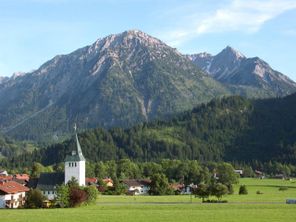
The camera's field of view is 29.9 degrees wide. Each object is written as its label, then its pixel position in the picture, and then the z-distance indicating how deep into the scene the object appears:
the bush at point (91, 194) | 105.05
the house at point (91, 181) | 179.68
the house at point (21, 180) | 179.69
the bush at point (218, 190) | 115.50
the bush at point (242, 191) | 150.09
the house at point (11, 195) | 111.74
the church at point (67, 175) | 153.74
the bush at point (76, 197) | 100.69
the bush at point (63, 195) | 100.38
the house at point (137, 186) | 179.88
